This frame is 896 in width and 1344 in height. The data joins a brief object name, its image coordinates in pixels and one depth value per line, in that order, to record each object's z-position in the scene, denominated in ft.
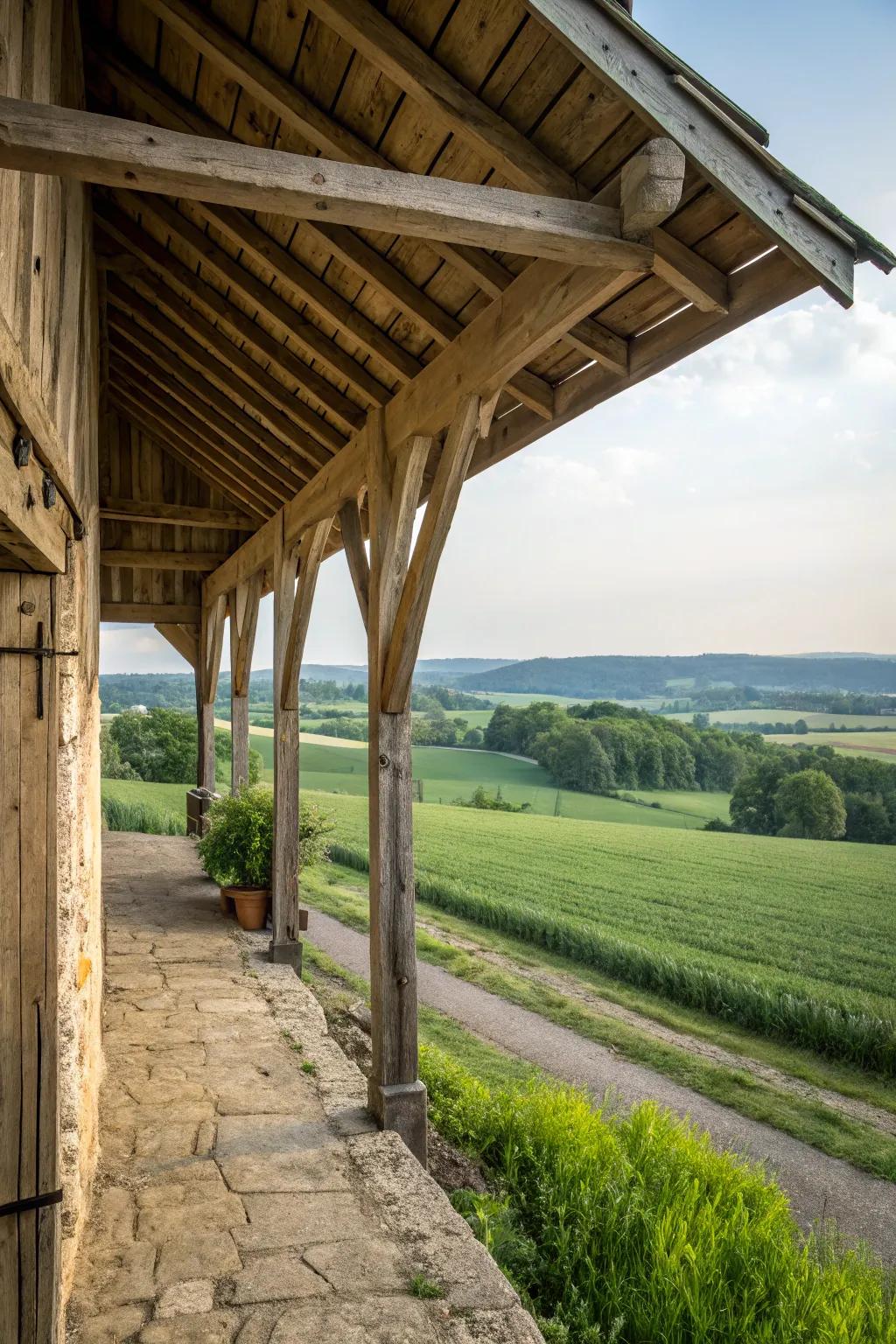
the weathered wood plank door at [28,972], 5.92
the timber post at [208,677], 30.83
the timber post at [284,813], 18.30
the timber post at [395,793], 11.18
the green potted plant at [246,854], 20.70
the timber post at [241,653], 26.04
